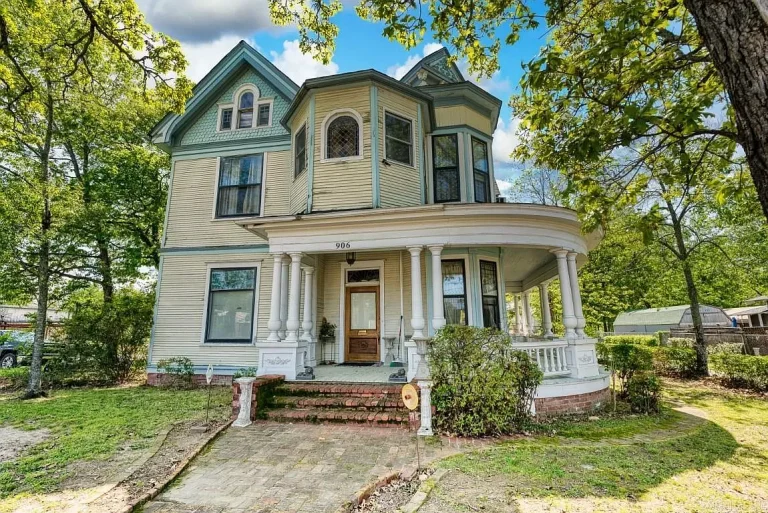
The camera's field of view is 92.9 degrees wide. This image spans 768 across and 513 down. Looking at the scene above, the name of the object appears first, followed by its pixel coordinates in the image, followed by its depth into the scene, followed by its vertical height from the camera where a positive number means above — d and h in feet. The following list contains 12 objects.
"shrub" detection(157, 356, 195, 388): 32.17 -2.94
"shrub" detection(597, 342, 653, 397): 24.79 -1.87
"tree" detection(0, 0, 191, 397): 19.15 +15.26
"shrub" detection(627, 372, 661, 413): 22.77 -3.67
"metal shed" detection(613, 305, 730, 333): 78.33 +3.41
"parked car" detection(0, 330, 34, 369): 48.06 -1.23
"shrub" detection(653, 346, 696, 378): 38.11 -2.90
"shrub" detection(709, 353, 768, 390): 30.53 -3.09
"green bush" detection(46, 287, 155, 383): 33.63 -0.38
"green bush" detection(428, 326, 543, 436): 18.34 -2.33
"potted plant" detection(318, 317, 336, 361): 31.61 +0.23
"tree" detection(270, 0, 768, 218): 6.79 +11.27
